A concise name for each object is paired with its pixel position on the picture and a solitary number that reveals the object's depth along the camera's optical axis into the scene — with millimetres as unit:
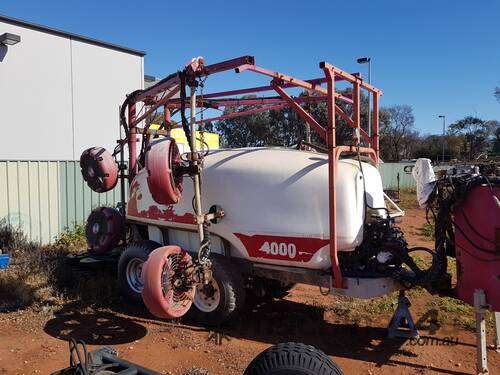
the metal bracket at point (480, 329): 4547
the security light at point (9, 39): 11242
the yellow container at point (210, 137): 14911
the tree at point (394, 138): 54906
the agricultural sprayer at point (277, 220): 5172
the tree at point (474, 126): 63284
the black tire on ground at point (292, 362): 2811
